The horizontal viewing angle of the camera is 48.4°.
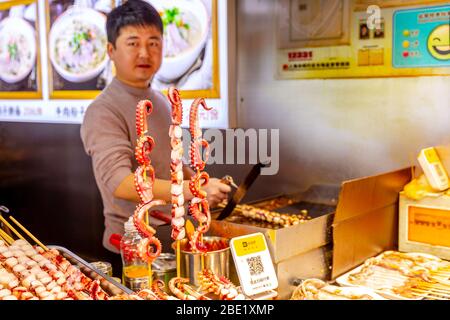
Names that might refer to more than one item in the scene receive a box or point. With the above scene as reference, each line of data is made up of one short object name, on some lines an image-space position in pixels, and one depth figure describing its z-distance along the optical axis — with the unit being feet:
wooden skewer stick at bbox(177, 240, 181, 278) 4.36
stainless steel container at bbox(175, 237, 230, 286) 4.33
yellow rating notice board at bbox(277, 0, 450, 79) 6.15
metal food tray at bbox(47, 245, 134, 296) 4.06
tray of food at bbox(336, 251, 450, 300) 4.81
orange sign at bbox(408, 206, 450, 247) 5.82
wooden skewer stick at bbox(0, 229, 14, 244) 5.27
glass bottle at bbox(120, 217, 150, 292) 4.44
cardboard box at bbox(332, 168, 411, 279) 5.29
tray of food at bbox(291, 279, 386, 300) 4.52
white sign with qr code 4.40
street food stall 5.27
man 5.81
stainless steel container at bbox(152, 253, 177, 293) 4.63
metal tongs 5.44
